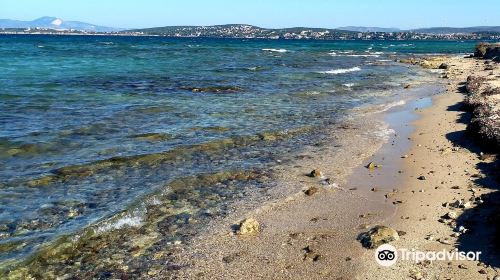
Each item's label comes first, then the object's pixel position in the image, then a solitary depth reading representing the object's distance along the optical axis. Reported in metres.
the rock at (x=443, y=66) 51.86
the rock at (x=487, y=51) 61.59
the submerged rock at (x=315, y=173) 12.53
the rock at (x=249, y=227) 9.00
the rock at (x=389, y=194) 10.81
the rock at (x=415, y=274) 7.13
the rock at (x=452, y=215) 9.20
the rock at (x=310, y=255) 7.86
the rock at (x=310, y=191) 11.18
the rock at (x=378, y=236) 8.26
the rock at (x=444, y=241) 8.15
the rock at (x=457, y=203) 9.82
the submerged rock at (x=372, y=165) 13.23
